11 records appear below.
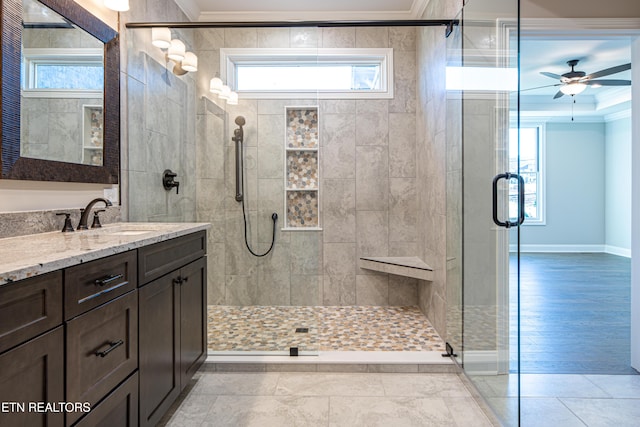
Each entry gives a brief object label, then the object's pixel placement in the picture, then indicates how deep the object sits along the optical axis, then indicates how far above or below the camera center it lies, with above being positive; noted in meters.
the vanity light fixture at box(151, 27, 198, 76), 2.77 +1.19
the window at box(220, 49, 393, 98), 2.92 +1.10
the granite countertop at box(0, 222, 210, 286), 0.98 -0.10
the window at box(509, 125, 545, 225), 7.79 +0.93
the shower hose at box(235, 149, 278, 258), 2.84 -0.05
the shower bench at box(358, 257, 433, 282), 3.44 -0.44
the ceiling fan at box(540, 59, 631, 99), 4.37 +1.72
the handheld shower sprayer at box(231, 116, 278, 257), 2.83 +0.38
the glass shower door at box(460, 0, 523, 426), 1.78 +0.08
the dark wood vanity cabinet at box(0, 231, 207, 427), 0.97 -0.39
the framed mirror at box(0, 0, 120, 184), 1.65 +0.60
